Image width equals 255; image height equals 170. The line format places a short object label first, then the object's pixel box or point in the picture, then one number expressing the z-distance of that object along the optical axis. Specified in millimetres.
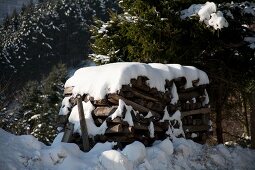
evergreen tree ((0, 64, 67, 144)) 33438
